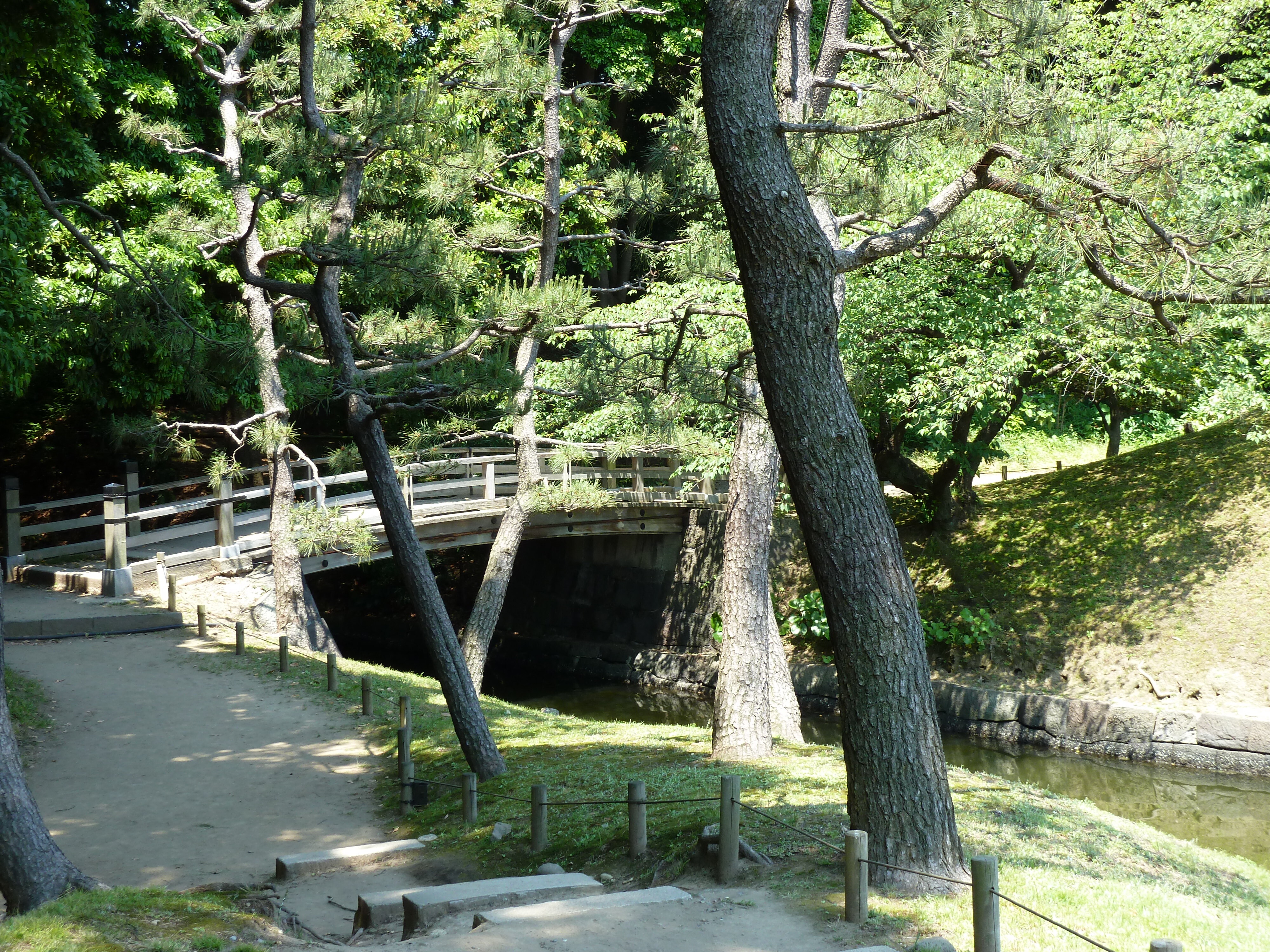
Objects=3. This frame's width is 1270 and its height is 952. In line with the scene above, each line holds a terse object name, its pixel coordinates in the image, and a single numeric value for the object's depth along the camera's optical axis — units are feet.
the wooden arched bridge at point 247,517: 45.73
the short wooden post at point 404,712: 27.37
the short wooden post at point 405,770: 25.72
